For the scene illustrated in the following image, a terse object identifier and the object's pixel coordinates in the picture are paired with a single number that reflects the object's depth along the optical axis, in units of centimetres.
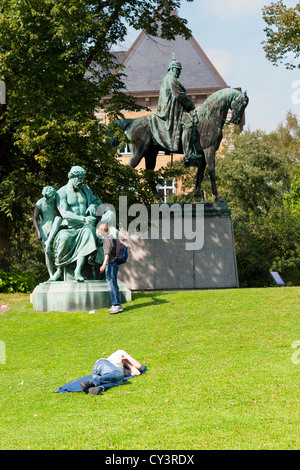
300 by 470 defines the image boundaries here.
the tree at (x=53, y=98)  1744
